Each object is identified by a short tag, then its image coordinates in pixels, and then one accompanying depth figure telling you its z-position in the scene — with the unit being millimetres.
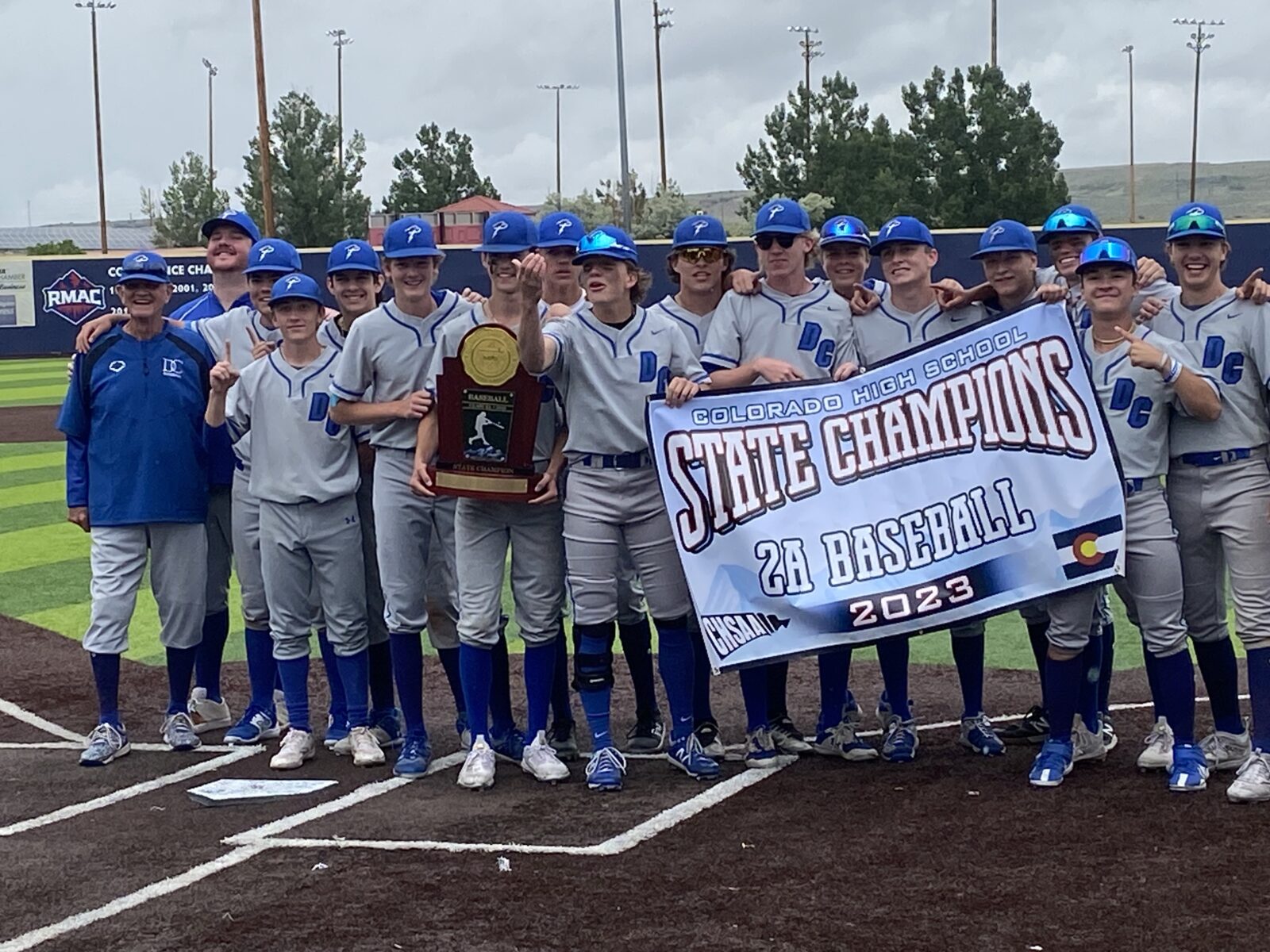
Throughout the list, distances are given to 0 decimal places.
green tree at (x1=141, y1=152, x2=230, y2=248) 75188
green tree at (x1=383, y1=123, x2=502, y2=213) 66000
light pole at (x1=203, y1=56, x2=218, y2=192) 79881
